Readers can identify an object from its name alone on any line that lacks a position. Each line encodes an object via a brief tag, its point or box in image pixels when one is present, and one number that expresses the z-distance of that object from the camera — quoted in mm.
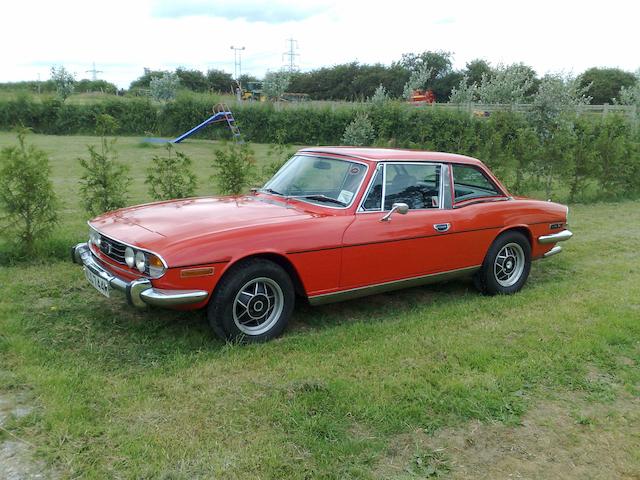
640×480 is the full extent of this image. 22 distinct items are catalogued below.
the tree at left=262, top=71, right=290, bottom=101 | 38812
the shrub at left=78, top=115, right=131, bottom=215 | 6820
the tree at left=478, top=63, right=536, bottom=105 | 21042
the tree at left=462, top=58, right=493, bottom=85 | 63125
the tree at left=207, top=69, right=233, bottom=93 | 82438
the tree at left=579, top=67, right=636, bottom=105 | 60375
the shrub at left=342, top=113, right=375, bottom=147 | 18219
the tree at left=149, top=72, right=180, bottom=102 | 33781
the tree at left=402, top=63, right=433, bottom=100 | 33278
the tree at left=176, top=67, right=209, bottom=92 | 75938
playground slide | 23319
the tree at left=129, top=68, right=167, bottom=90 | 71438
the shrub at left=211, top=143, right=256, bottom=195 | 8188
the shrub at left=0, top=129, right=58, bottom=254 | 6004
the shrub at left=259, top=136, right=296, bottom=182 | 9203
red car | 4008
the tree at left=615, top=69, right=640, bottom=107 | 21766
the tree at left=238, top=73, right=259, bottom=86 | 87162
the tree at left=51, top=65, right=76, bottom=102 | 37238
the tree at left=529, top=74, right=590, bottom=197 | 15138
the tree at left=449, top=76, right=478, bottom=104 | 25656
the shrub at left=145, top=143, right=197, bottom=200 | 7516
